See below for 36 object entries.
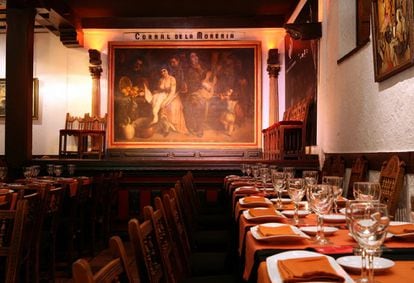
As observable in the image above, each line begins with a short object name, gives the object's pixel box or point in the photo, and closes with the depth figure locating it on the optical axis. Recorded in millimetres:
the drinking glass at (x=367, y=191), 2146
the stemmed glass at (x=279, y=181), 2668
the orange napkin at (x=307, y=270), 1117
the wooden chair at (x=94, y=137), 10180
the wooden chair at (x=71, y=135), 10000
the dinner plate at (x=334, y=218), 2180
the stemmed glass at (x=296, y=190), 2113
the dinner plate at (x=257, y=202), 2841
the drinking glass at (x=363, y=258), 1159
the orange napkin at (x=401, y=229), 1771
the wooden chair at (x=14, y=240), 2248
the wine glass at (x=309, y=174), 3356
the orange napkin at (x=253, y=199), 2961
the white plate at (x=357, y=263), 1258
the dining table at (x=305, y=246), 1309
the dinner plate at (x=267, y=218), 2203
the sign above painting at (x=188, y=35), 10789
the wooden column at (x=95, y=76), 10594
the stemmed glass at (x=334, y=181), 2383
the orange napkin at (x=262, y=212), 2301
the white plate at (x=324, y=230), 1843
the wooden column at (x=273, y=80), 10453
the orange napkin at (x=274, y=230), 1719
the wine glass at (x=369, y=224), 1106
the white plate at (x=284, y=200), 3109
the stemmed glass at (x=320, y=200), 1687
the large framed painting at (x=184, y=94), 10680
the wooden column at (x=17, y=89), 7621
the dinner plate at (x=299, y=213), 2371
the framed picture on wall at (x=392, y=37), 3547
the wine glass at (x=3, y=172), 5258
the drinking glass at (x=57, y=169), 6254
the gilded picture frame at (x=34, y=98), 10883
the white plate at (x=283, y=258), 1186
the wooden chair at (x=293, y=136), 7285
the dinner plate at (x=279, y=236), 1661
